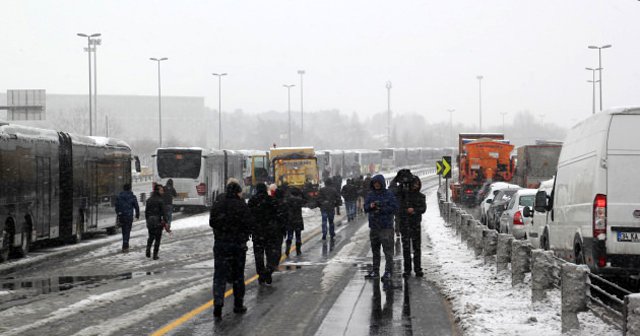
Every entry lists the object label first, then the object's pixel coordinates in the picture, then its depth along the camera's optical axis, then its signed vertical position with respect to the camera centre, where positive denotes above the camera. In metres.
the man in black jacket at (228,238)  12.44 -0.85
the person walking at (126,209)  23.77 -0.91
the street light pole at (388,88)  148.00 +12.62
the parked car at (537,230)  19.82 -1.37
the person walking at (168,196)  28.66 -0.71
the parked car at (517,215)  24.64 -1.20
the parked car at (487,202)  34.13 -1.15
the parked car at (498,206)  29.64 -1.13
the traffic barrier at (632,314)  8.00 -1.20
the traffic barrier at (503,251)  16.30 -1.37
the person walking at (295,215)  21.30 -0.98
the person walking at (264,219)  16.59 -0.81
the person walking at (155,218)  21.42 -1.01
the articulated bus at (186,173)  43.56 -0.04
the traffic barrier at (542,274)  12.41 -1.33
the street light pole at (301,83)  129.65 +11.98
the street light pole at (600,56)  77.31 +9.12
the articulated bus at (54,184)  21.61 -0.30
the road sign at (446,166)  41.94 +0.18
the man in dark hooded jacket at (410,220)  17.61 -0.91
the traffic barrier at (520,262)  14.38 -1.36
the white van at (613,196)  13.02 -0.36
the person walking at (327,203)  25.34 -0.83
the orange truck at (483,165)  53.25 +0.27
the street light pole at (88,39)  67.56 +9.56
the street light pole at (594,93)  84.24 +6.58
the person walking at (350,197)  35.78 -0.97
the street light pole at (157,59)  84.70 +9.90
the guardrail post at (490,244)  18.33 -1.40
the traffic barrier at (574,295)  10.43 -1.36
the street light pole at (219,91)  104.53 +8.79
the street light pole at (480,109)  153.15 +9.60
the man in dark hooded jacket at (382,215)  16.36 -0.75
